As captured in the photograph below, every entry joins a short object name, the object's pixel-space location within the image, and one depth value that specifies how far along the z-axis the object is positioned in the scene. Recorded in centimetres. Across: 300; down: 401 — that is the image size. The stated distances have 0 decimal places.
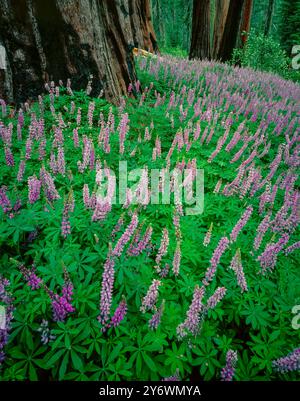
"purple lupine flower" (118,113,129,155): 385
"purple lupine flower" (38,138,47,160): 346
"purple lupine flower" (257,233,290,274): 253
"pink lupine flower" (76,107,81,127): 412
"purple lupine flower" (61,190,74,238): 242
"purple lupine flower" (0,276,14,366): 180
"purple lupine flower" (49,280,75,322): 193
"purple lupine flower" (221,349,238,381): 187
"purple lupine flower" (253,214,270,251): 262
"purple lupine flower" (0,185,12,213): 254
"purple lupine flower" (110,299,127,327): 194
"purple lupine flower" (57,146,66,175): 315
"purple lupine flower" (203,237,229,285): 225
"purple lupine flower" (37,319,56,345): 186
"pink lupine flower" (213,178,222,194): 343
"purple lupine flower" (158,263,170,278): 247
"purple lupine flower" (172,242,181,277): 227
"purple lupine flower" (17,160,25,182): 306
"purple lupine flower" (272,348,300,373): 192
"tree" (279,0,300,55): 2845
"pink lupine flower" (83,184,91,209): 268
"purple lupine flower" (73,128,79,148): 367
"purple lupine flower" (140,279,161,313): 200
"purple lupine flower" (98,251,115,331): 190
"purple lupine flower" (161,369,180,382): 183
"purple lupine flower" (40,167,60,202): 271
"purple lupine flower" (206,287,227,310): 213
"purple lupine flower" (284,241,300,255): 279
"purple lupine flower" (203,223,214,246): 259
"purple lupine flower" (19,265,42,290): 204
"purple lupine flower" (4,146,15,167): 328
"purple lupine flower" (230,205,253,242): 266
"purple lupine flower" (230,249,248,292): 226
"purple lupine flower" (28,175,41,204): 270
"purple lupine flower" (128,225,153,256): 240
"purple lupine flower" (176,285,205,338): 192
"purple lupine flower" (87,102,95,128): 415
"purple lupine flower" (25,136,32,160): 338
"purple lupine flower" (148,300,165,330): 203
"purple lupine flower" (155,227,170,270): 227
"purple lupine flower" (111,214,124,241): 260
